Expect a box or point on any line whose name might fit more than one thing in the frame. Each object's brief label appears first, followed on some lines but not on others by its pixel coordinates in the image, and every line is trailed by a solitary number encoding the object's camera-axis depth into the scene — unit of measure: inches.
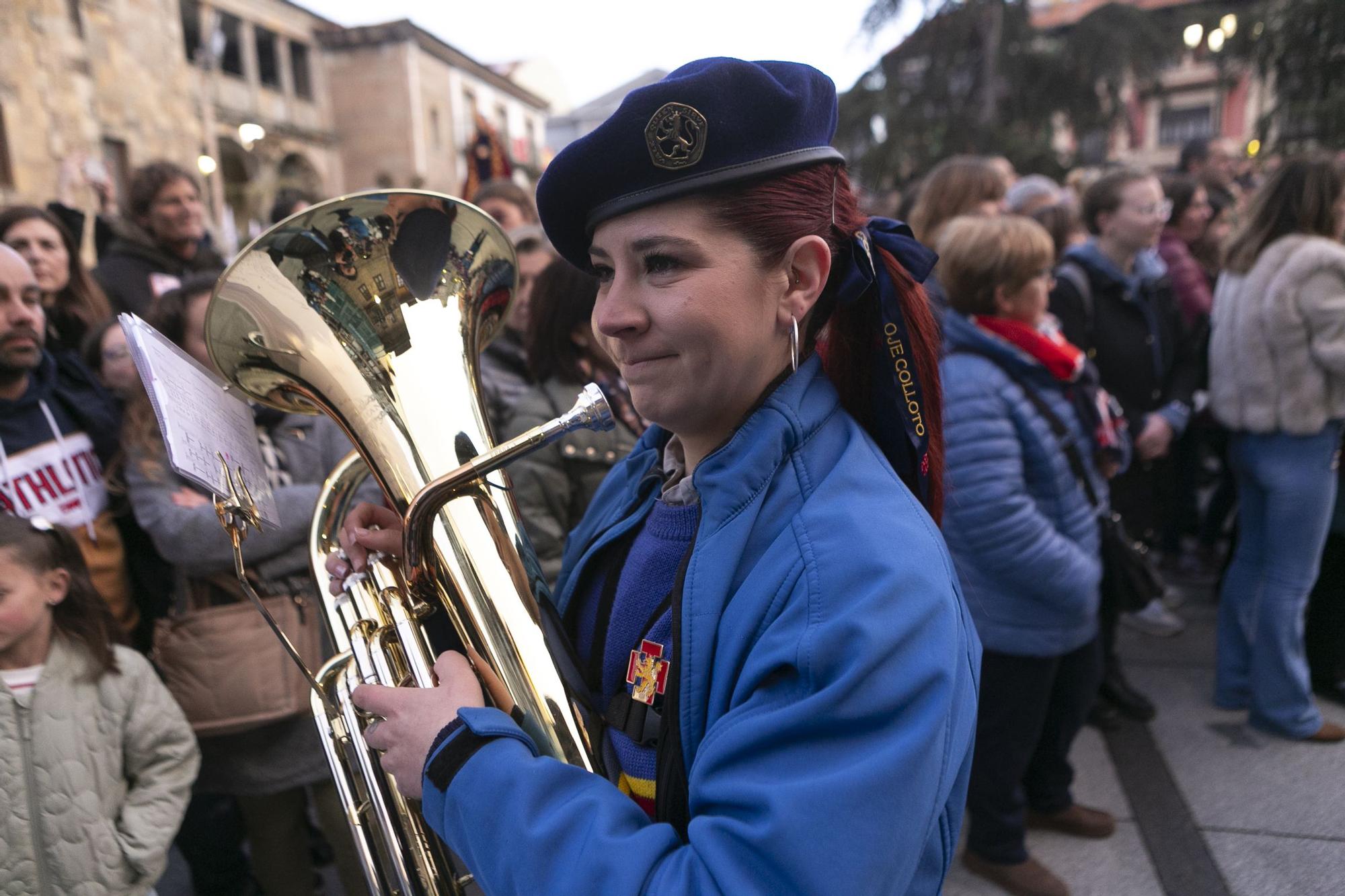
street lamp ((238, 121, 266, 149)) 778.5
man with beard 83.7
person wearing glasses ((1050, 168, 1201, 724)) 132.9
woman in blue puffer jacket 91.0
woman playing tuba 33.0
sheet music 42.5
